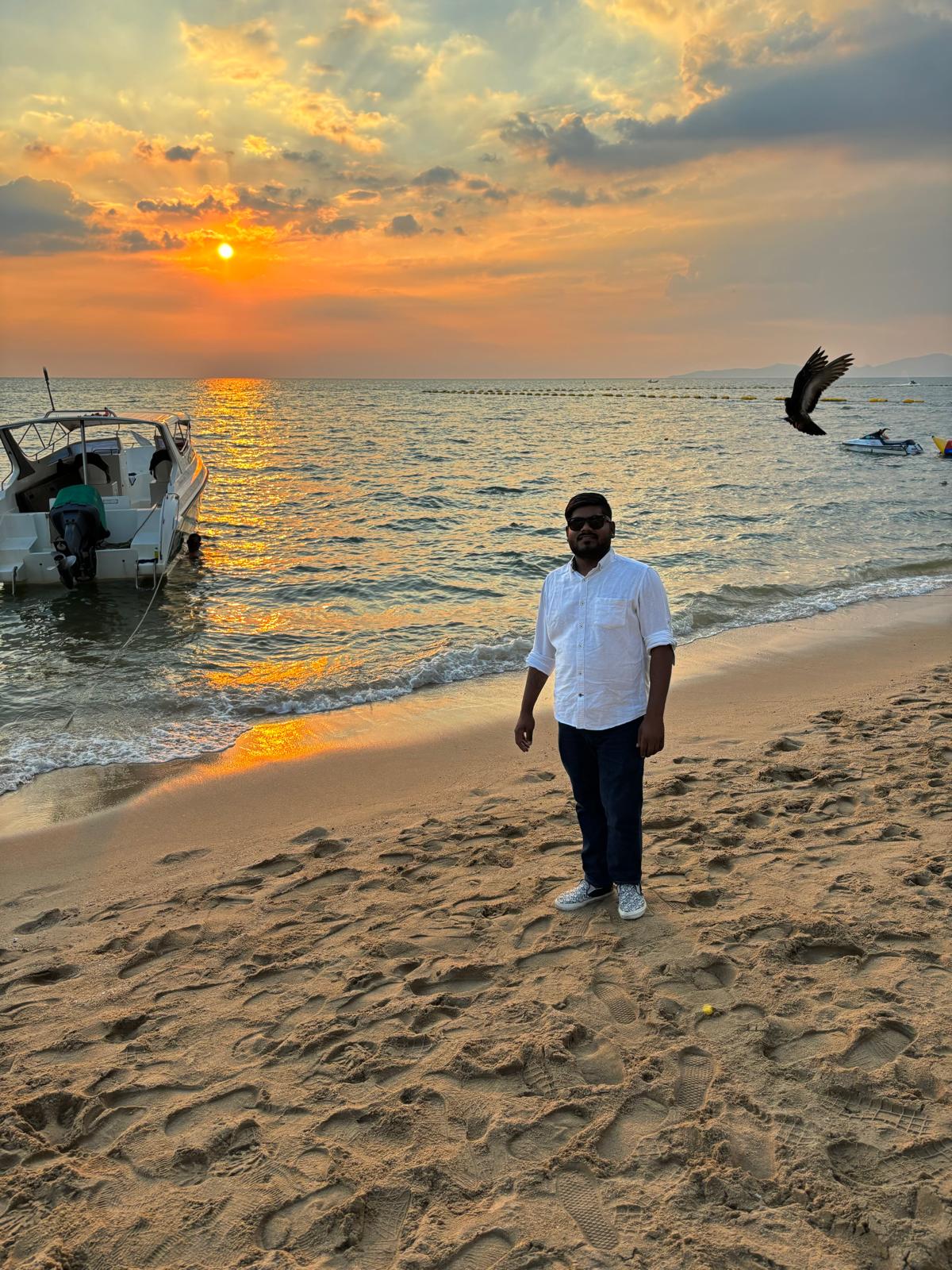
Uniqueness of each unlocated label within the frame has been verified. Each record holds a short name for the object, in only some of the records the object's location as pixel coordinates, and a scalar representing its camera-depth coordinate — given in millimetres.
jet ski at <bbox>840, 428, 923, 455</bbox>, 37906
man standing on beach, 3695
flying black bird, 8906
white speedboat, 13430
